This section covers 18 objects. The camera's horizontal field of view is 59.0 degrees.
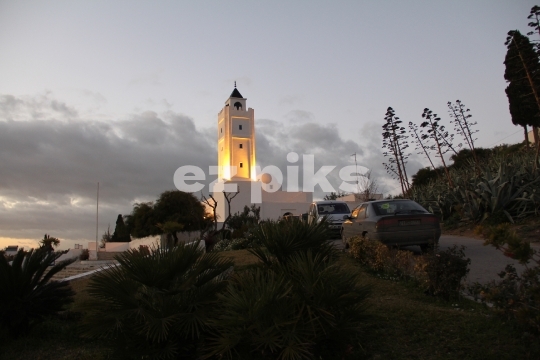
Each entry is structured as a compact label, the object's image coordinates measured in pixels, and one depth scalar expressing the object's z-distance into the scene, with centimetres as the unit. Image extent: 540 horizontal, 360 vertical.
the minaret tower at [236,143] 6102
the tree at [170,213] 4322
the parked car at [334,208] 1991
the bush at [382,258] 895
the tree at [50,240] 3908
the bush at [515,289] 427
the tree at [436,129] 2338
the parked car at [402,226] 1202
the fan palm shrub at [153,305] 465
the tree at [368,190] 4480
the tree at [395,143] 2717
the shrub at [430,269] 703
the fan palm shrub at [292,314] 416
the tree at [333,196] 6067
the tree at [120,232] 5817
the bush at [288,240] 553
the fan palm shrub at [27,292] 700
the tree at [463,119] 2259
